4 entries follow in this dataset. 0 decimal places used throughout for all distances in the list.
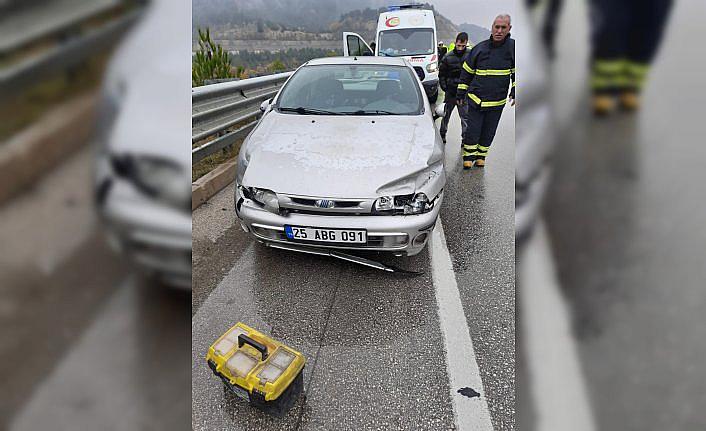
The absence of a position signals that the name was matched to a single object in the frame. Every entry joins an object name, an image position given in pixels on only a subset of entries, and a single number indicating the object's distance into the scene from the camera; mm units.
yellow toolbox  1547
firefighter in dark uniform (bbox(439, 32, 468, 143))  5332
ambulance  9898
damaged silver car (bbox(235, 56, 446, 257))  2348
